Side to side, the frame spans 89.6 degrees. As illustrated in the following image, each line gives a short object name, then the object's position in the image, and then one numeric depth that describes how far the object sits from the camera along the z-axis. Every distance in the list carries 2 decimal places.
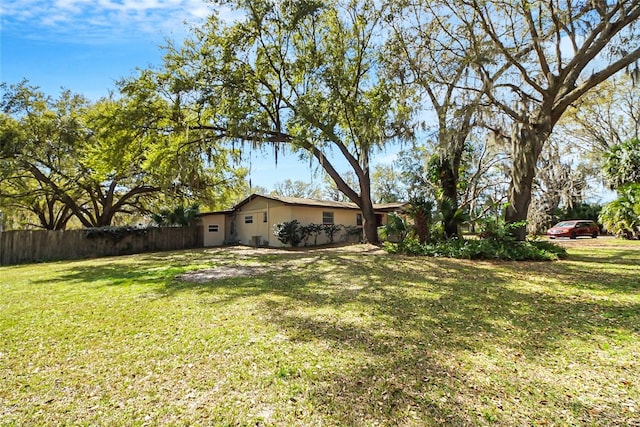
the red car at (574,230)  19.20
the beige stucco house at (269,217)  17.62
